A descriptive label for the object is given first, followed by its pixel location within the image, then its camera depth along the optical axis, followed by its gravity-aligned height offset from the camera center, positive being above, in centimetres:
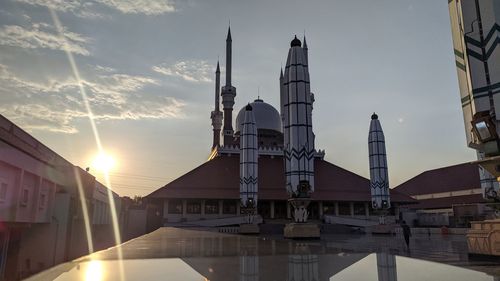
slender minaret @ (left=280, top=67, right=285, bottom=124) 6096 +1966
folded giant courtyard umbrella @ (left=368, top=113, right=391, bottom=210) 3416 +429
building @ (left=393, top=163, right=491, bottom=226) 4044 +284
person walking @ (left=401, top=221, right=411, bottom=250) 1684 -89
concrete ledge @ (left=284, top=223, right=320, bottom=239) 2194 -108
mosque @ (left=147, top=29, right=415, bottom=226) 4494 +249
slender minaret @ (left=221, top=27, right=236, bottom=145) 6188 +1828
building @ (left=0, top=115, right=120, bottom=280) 1445 +39
